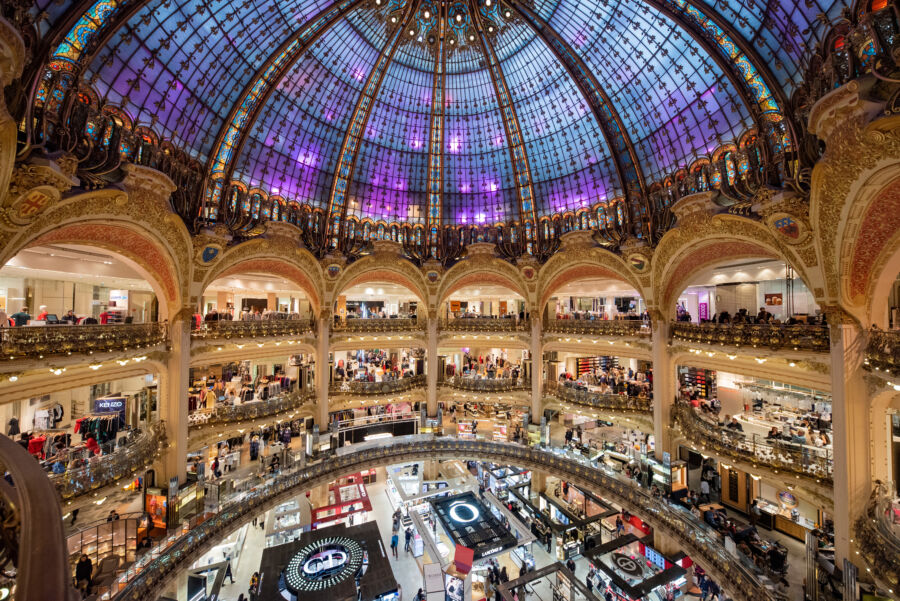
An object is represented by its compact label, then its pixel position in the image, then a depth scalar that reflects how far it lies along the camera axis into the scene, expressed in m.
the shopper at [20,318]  14.18
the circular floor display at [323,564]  16.86
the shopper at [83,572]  12.96
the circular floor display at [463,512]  21.17
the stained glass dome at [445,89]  15.33
